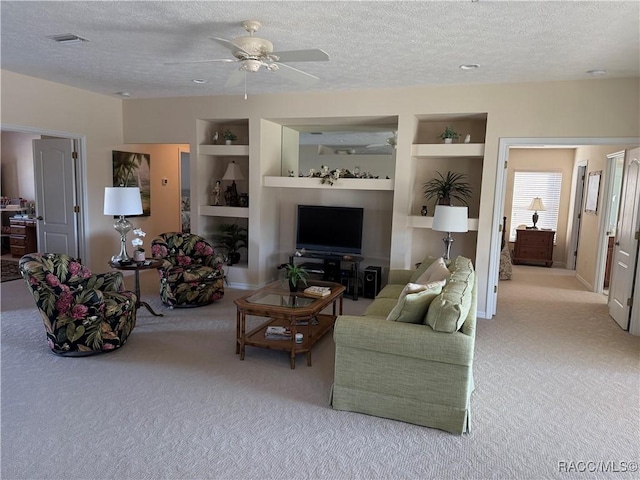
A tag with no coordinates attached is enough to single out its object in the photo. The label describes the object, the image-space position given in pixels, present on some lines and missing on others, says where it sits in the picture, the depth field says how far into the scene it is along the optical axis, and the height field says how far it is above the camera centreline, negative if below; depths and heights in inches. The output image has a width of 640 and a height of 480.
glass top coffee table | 142.3 -41.2
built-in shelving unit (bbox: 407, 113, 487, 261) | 211.0 +18.3
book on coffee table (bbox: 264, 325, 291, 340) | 150.6 -49.2
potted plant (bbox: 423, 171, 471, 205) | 219.3 +5.4
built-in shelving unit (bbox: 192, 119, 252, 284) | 248.8 +8.5
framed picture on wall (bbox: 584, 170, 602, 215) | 279.7 +6.6
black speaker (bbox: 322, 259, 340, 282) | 240.4 -42.5
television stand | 236.4 -40.9
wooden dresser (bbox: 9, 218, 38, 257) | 323.6 -39.4
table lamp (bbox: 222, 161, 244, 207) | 258.2 +7.5
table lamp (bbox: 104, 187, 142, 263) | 181.3 -6.3
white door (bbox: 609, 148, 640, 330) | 189.2 -18.8
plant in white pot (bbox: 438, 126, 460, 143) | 212.4 +30.8
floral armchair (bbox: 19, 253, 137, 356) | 144.0 -41.8
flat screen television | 242.5 -19.9
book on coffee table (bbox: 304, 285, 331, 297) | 160.8 -36.8
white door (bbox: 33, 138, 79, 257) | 245.0 -6.2
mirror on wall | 235.5 +25.8
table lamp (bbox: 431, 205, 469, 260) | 189.0 -9.0
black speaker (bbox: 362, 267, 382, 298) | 232.4 -46.4
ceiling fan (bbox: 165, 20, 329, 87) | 123.9 +40.9
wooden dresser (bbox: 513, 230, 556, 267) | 343.3 -36.0
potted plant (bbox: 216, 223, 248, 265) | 261.9 -29.4
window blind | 350.5 +4.4
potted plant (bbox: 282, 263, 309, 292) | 162.2 -31.4
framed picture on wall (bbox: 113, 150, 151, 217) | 265.1 +9.4
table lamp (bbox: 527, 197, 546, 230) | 346.6 -4.7
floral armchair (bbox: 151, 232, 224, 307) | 203.0 -38.6
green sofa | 105.7 -42.5
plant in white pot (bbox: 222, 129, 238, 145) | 253.5 +31.3
